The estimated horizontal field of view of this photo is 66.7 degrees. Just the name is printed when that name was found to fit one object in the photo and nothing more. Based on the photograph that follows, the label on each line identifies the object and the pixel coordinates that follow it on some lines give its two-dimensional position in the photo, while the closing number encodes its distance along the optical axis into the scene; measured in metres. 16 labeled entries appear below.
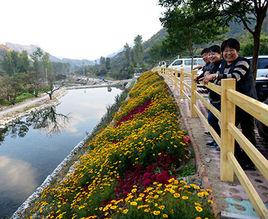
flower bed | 2.30
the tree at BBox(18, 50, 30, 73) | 63.41
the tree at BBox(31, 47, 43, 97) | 67.11
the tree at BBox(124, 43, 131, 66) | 72.95
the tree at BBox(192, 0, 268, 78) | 6.39
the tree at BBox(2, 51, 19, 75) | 62.45
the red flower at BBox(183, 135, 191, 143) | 3.88
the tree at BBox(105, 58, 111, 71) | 88.73
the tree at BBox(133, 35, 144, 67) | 64.74
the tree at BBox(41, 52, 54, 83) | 72.81
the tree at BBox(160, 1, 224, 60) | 6.83
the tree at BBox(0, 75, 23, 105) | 34.72
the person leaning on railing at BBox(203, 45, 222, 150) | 3.32
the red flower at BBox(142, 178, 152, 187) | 3.17
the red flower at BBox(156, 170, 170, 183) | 3.09
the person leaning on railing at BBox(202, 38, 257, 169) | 2.66
